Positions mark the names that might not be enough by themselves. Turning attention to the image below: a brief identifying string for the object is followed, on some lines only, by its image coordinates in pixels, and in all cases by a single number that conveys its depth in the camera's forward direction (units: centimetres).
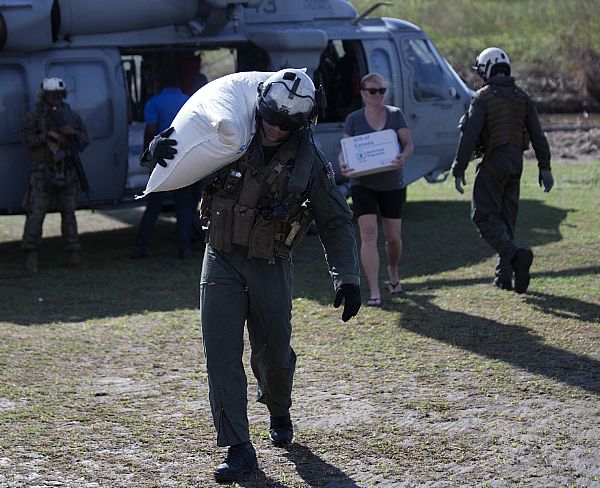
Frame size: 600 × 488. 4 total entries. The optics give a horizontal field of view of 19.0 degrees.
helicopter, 1804
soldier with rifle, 1732
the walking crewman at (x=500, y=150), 1466
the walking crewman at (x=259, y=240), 853
